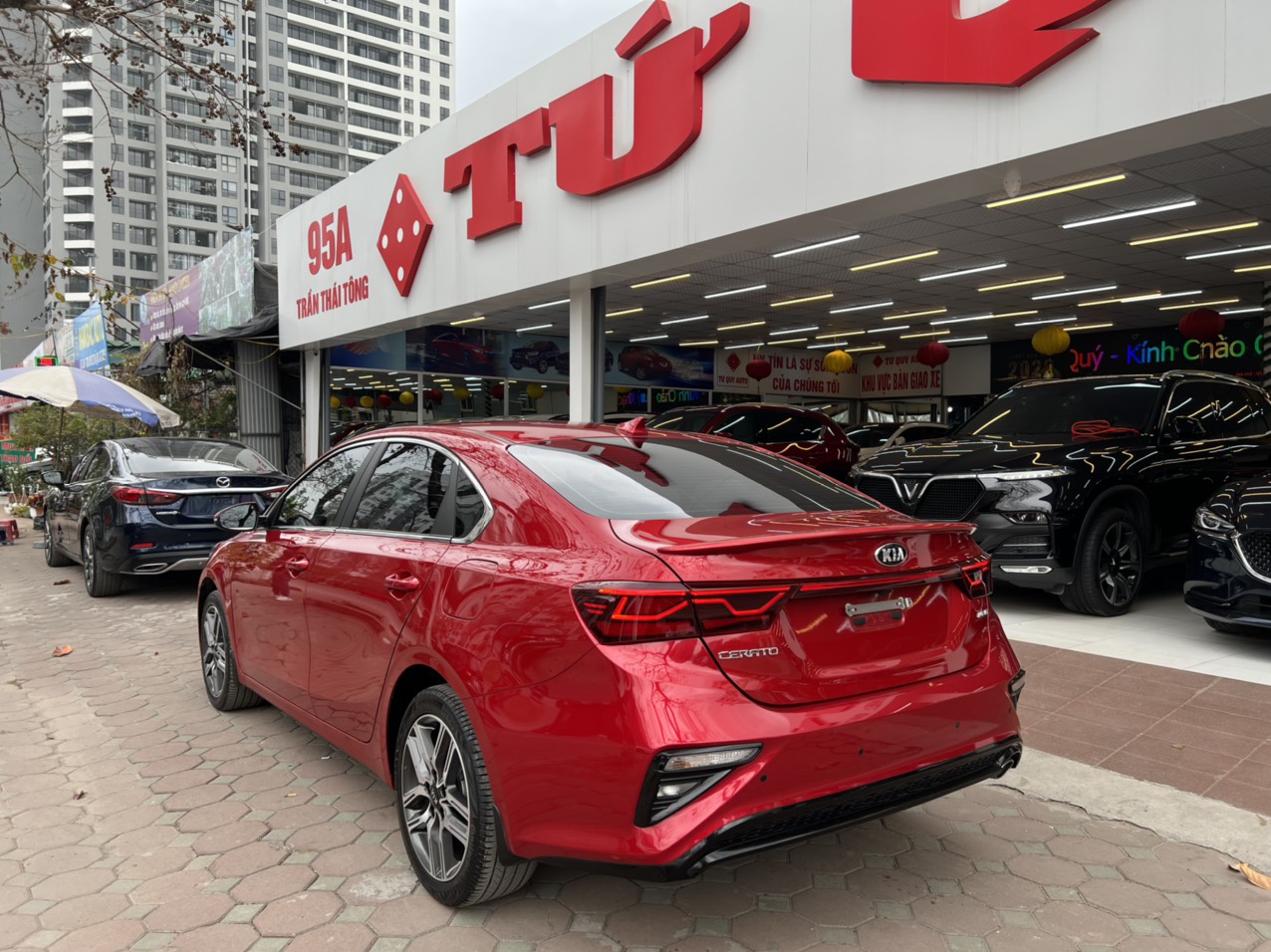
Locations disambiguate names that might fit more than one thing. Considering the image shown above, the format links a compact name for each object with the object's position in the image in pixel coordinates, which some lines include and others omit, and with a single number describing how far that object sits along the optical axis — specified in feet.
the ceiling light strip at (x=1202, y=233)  36.32
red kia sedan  6.99
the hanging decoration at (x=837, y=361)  60.64
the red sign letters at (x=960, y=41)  20.20
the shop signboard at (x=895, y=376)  83.87
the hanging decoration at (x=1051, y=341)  50.06
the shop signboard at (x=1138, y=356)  63.67
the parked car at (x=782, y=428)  38.50
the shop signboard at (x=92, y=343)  60.64
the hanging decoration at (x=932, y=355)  61.77
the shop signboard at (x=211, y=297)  58.90
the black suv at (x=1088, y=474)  20.36
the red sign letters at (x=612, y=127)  28.89
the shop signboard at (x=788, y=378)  81.05
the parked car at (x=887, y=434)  54.03
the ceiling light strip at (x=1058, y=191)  29.75
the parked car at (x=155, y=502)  24.98
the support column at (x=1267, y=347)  45.16
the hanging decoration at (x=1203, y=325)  45.24
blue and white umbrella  36.06
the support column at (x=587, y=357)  39.27
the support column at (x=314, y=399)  60.95
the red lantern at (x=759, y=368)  69.92
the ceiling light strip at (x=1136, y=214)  33.24
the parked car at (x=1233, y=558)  16.56
